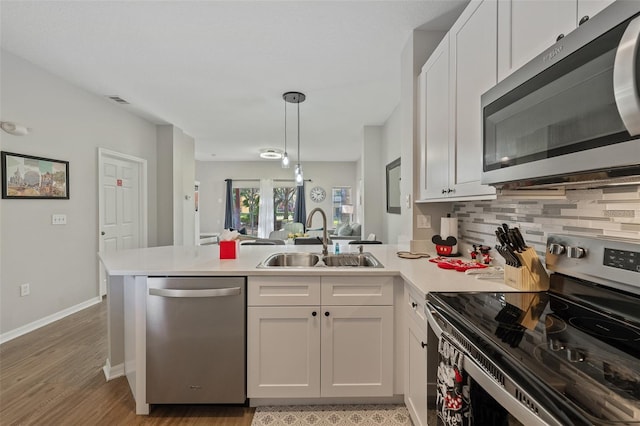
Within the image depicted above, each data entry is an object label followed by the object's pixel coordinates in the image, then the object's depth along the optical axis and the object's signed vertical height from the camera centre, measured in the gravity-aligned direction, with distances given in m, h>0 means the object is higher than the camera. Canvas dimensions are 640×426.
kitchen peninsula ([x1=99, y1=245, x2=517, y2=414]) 1.75 -0.50
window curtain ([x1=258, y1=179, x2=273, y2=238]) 8.93 -0.18
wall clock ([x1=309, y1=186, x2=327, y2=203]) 8.99 +0.43
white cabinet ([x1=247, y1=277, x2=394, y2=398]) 1.77 -0.76
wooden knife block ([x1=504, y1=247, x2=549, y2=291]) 1.29 -0.27
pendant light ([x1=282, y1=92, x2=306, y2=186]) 3.66 +1.37
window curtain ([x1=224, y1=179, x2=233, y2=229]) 8.85 +0.08
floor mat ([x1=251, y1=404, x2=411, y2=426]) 1.75 -1.22
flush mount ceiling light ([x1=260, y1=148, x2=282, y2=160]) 5.85 +1.04
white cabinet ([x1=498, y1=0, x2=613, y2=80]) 0.94 +0.64
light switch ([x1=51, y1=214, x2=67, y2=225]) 3.26 -0.12
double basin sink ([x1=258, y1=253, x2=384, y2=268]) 2.24 -0.39
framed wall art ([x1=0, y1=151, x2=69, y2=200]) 2.81 +0.31
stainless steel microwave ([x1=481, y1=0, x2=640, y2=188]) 0.66 +0.27
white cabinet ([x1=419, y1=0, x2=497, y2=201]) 1.44 +0.59
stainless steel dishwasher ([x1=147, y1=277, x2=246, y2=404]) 1.76 -0.77
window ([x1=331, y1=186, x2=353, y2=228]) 9.01 +0.20
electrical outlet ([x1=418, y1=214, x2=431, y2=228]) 2.32 -0.09
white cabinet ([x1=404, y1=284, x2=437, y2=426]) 1.38 -0.73
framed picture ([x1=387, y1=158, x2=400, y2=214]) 4.32 +0.33
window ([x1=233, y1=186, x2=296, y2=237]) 9.02 +0.08
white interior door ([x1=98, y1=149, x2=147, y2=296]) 3.99 +0.09
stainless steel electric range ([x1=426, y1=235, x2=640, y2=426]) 0.58 -0.35
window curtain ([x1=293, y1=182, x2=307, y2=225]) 8.79 +0.05
